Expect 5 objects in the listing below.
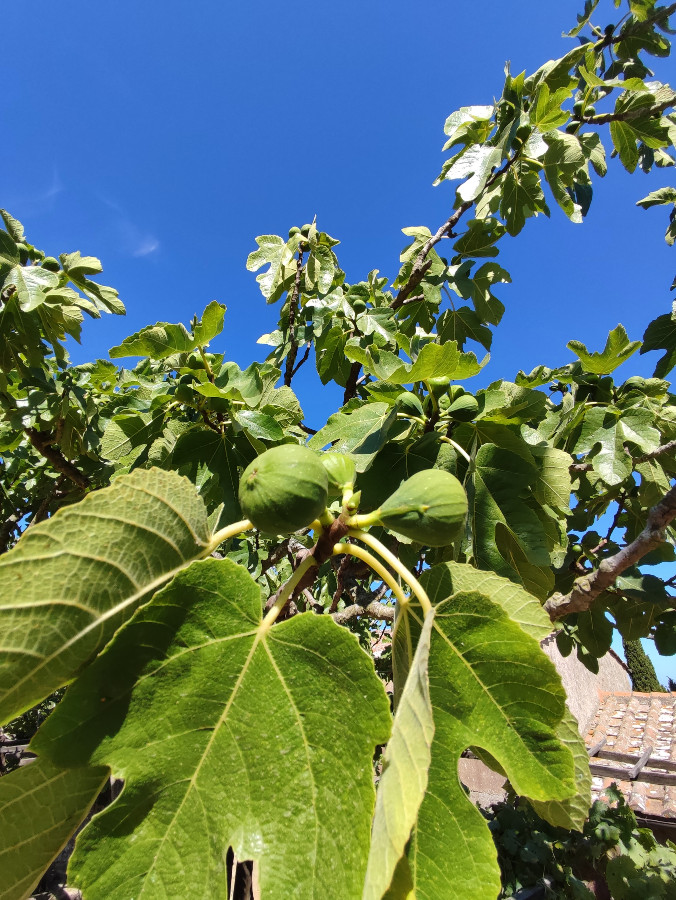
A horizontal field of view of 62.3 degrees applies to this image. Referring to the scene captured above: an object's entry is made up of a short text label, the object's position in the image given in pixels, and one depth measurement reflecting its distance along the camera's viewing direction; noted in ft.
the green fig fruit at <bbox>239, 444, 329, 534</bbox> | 0.78
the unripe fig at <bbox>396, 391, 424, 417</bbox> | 1.38
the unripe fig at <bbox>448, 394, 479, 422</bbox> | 1.39
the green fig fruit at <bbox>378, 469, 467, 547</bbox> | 0.84
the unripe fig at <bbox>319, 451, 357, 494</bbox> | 0.95
